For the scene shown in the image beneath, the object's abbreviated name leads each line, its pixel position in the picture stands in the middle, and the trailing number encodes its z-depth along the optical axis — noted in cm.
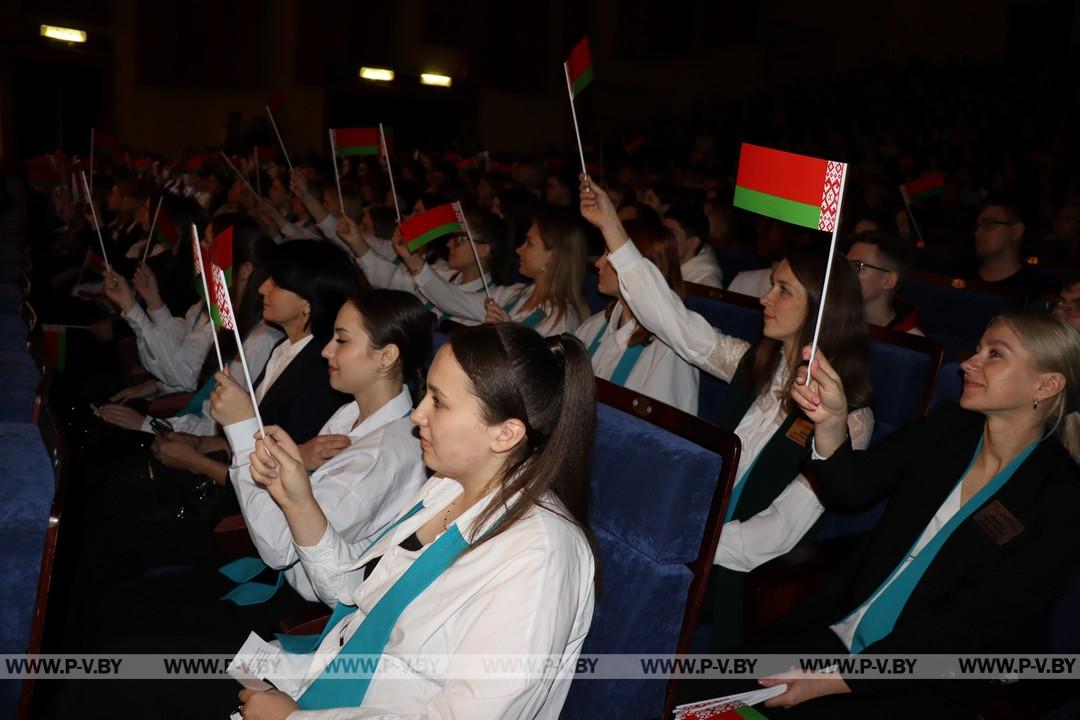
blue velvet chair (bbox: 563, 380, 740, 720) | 161
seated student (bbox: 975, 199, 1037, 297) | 439
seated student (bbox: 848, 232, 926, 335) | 318
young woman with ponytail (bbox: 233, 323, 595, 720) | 130
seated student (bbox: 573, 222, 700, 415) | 291
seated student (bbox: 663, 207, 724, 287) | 423
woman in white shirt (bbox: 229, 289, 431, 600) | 194
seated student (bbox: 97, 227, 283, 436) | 316
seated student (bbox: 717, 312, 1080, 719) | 174
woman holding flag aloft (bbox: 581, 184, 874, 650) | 219
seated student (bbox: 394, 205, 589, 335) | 363
